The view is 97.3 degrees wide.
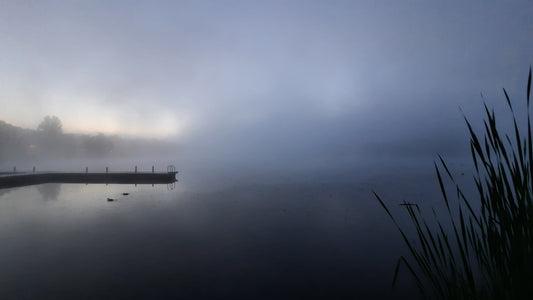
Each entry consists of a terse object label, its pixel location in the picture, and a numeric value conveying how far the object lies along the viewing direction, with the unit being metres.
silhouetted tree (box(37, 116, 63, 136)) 105.38
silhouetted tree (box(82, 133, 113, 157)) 136.12
